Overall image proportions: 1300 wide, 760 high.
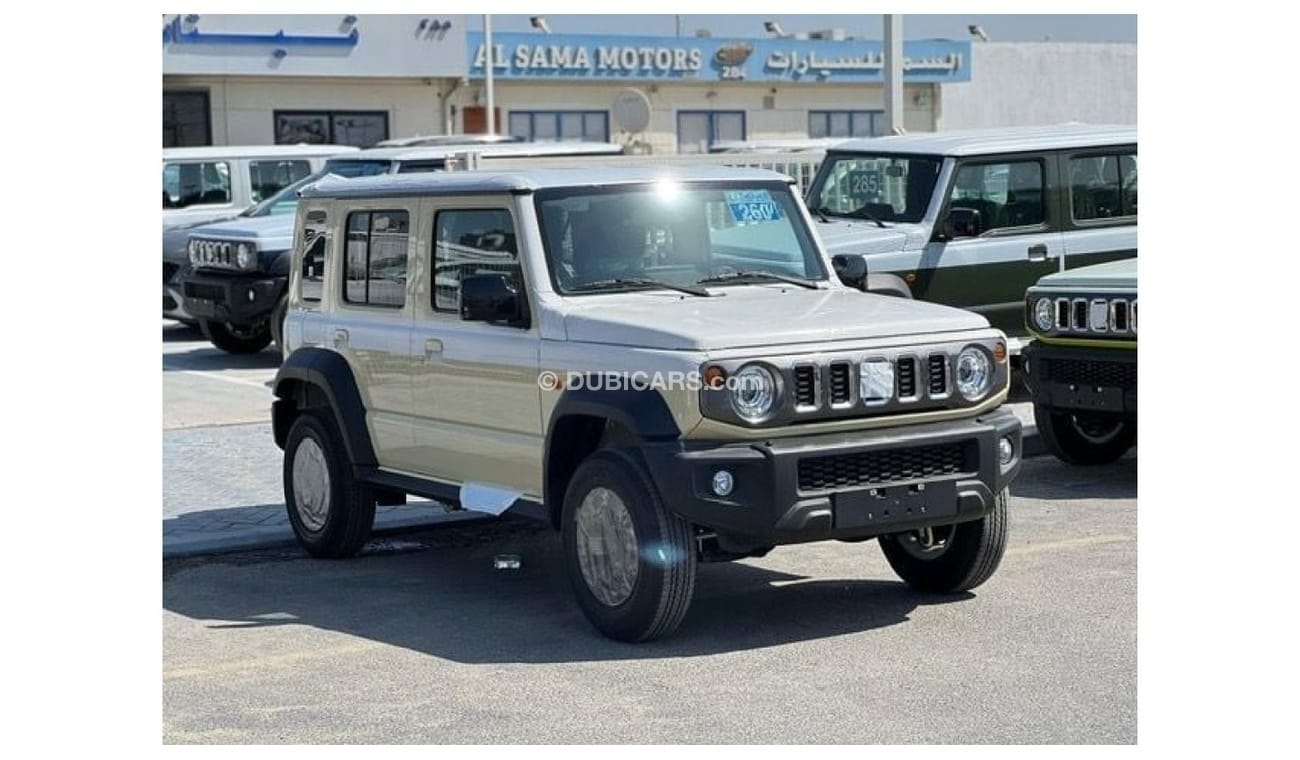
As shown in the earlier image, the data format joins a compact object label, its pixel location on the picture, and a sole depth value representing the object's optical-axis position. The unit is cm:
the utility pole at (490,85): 3466
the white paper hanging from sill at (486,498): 848
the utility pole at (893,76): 1919
